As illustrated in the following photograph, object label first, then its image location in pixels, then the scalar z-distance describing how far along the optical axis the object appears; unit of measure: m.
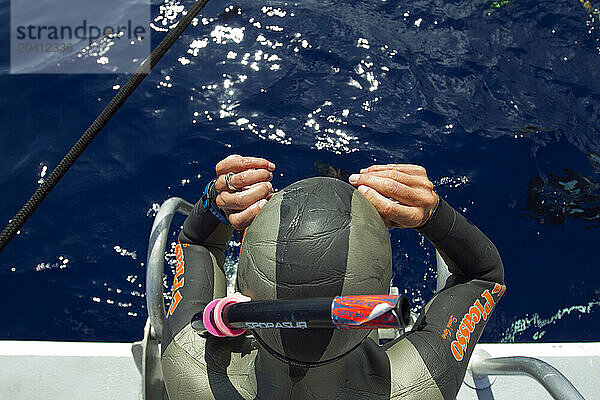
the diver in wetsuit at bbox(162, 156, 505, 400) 1.22
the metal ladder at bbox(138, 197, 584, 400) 1.89
